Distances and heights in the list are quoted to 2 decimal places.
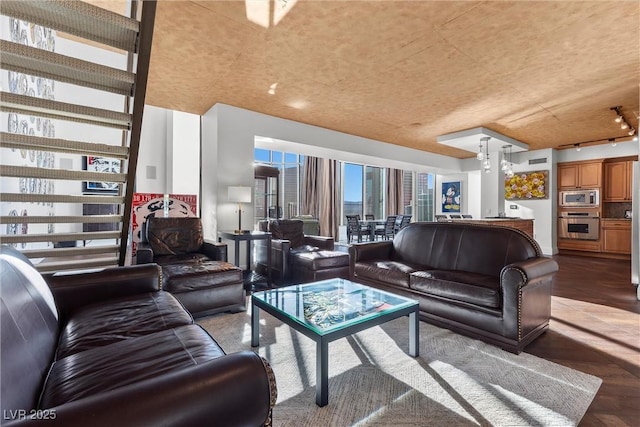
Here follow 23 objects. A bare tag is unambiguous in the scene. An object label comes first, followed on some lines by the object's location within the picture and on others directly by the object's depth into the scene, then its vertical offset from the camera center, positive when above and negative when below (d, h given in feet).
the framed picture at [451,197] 31.81 +1.63
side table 13.03 -1.20
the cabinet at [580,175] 22.77 +2.98
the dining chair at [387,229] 29.09 -1.68
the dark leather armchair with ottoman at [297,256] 13.08 -2.04
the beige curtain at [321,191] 32.27 +2.18
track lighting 15.48 +5.10
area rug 5.06 -3.42
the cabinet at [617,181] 21.83 +2.33
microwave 22.62 +1.14
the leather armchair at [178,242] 11.44 -1.26
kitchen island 18.93 -0.65
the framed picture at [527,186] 24.57 +2.25
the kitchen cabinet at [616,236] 20.95 -1.64
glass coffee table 5.49 -2.27
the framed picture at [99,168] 18.75 +2.70
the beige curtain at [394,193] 37.88 +2.36
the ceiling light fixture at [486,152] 19.34 +4.45
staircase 5.43 +2.22
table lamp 13.67 +0.78
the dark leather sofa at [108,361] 2.38 -1.75
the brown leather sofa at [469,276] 7.37 -1.92
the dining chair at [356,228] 27.61 -1.57
